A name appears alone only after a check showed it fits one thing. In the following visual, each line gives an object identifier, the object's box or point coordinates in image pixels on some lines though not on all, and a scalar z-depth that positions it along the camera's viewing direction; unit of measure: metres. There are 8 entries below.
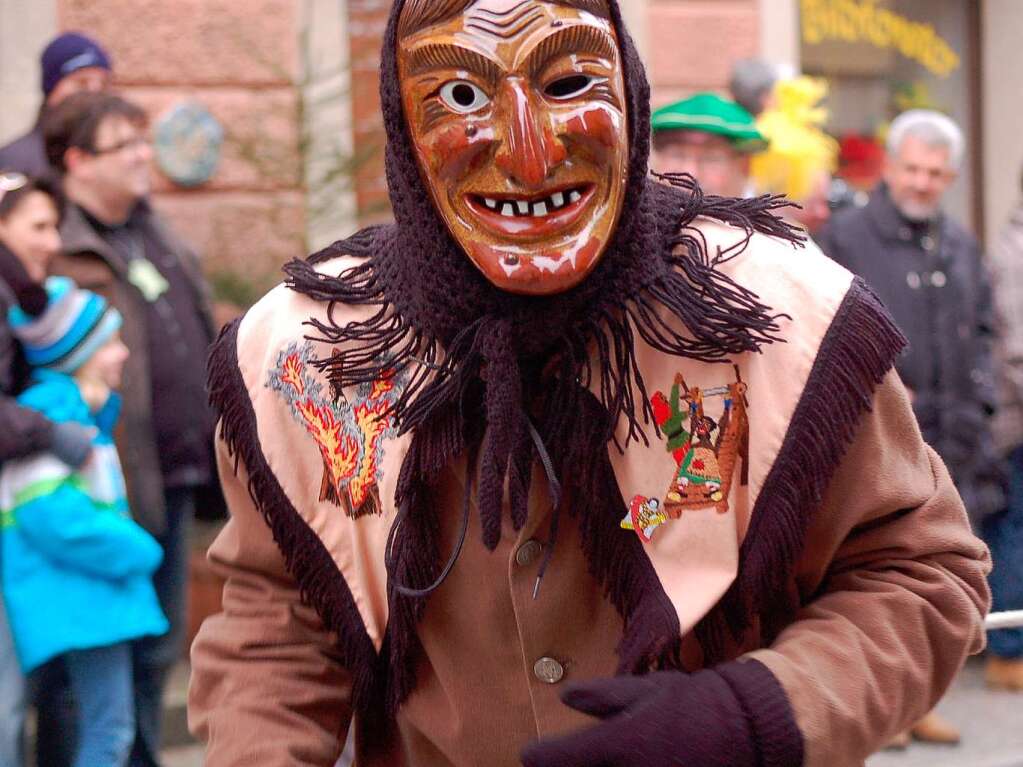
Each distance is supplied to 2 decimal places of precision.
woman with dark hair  3.71
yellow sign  8.65
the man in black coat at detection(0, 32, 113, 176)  4.87
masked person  1.82
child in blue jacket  3.78
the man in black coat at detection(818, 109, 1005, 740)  5.07
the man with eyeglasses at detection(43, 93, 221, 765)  4.23
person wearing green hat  4.48
